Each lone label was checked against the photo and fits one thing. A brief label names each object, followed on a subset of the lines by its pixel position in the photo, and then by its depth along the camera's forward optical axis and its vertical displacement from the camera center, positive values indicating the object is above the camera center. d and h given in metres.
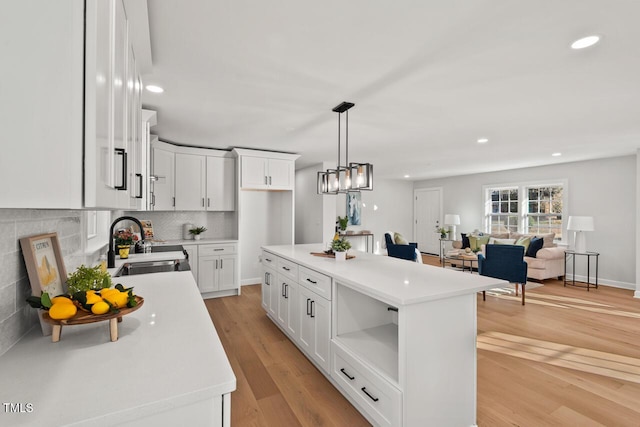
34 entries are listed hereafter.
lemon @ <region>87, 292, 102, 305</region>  1.05 -0.30
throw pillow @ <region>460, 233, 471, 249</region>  7.31 -0.68
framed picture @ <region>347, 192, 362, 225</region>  8.85 +0.14
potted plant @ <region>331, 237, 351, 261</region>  2.94 -0.34
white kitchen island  1.73 -0.85
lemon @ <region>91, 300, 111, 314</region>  1.03 -0.32
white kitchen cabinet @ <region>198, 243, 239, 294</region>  4.79 -0.87
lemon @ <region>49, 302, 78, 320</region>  0.98 -0.32
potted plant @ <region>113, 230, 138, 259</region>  2.99 -0.30
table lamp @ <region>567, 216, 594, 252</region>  5.52 -0.23
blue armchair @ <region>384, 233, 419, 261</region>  5.04 -0.64
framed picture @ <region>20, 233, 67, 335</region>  1.06 -0.20
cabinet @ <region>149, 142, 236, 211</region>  4.63 +0.53
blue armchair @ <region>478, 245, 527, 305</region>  4.55 -0.75
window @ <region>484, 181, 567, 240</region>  6.62 +0.15
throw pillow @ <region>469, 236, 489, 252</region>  7.04 -0.63
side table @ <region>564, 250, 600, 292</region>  5.56 -0.85
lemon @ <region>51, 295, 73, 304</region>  1.00 -0.29
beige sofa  5.89 -0.94
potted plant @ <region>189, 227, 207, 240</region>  4.99 -0.32
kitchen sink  2.70 -0.50
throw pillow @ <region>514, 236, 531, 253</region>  6.32 -0.57
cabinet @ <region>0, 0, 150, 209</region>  0.64 +0.23
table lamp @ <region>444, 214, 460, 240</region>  8.32 -0.18
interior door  9.32 -0.14
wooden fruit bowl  0.99 -0.35
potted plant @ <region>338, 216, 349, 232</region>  7.50 -0.25
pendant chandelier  2.88 +0.35
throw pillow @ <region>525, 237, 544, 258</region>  6.17 -0.66
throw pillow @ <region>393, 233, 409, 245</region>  6.68 -0.58
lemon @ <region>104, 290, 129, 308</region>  1.09 -0.31
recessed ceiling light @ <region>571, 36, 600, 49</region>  1.85 +1.05
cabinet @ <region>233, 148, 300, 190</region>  5.05 +0.72
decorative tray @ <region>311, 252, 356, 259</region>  3.11 -0.44
